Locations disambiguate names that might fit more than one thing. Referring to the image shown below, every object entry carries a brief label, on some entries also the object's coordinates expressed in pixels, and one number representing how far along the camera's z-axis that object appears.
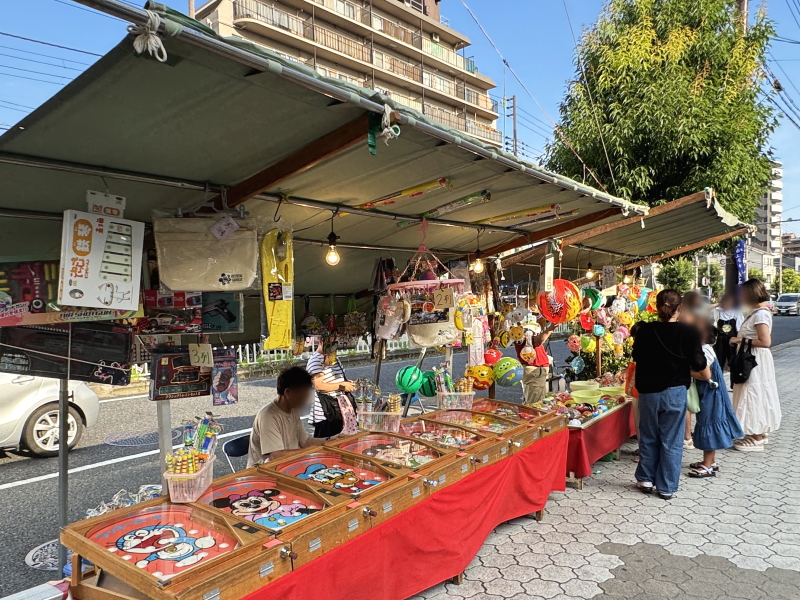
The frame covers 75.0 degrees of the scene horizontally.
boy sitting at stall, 3.56
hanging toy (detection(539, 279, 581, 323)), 5.27
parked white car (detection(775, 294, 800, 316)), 36.59
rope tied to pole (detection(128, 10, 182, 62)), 1.48
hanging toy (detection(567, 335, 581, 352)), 7.78
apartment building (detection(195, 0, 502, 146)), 32.22
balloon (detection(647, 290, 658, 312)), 7.99
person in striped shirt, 4.46
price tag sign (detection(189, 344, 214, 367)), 3.23
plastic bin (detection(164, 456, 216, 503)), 2.41
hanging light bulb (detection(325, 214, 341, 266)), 3.91
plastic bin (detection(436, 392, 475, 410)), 4.66
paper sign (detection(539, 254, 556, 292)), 5.33
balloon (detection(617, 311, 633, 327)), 7.23
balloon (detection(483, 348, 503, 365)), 5.36
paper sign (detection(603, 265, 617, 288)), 8.13
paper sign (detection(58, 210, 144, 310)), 2.29
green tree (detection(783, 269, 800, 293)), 61.72
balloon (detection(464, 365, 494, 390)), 5.25
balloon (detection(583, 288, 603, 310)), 6.64
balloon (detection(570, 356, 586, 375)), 7.58
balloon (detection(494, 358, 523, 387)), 5.26
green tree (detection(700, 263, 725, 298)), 36.37
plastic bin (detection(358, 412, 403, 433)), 3.90
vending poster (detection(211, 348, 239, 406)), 3.44
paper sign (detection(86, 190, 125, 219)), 2.41
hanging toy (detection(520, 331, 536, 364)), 6.04
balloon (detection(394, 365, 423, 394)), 4.85
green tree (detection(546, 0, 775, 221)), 8.94
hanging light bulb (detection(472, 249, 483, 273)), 5.83
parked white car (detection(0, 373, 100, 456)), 6.08
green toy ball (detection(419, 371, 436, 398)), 4.98
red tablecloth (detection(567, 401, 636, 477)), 4.80
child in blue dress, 5.10
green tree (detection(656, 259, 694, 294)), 20.75
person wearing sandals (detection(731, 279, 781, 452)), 5.72
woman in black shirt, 4.46
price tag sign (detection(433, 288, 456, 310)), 4.27
